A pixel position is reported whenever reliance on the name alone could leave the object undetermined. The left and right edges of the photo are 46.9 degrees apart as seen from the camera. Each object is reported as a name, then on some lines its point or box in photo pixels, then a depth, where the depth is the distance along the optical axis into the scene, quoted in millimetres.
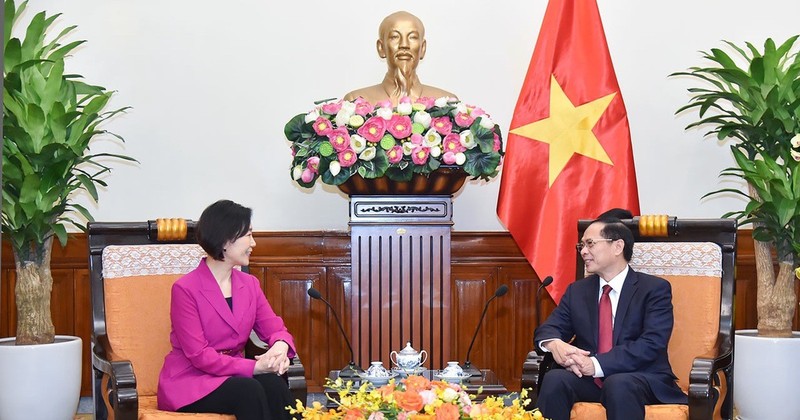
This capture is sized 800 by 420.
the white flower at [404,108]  3479
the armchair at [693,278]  3258
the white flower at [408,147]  3441
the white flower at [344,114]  3457
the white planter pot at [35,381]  3822
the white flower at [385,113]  3439
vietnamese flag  4430
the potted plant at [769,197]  4066
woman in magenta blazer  2932
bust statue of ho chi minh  4121
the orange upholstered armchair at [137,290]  3242
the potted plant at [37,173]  3850
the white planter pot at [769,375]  4035
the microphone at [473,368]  3137
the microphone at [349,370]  3150
